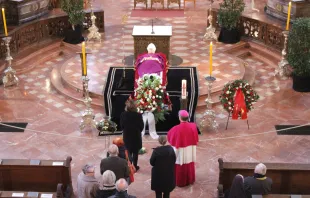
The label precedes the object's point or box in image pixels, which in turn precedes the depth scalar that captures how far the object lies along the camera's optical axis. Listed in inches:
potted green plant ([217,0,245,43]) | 657.6
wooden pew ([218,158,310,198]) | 340.2
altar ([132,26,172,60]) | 573.0
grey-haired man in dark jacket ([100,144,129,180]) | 318.3
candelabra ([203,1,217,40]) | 684.7
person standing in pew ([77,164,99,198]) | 304.7
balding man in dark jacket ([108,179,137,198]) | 277.7
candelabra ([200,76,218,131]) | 471.8
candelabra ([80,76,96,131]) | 475.5
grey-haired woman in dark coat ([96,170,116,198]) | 290.0
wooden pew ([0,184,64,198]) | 311.1
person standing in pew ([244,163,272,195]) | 307.0
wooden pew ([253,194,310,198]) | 302.7
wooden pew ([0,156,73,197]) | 350.3
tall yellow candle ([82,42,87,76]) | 441.1
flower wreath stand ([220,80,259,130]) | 453.4
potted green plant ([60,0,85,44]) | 657.6
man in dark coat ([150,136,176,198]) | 330.0
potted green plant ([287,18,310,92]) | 528.7
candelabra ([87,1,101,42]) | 685.3
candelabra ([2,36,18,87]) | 567.8
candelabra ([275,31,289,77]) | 589.9
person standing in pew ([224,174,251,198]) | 306.3
